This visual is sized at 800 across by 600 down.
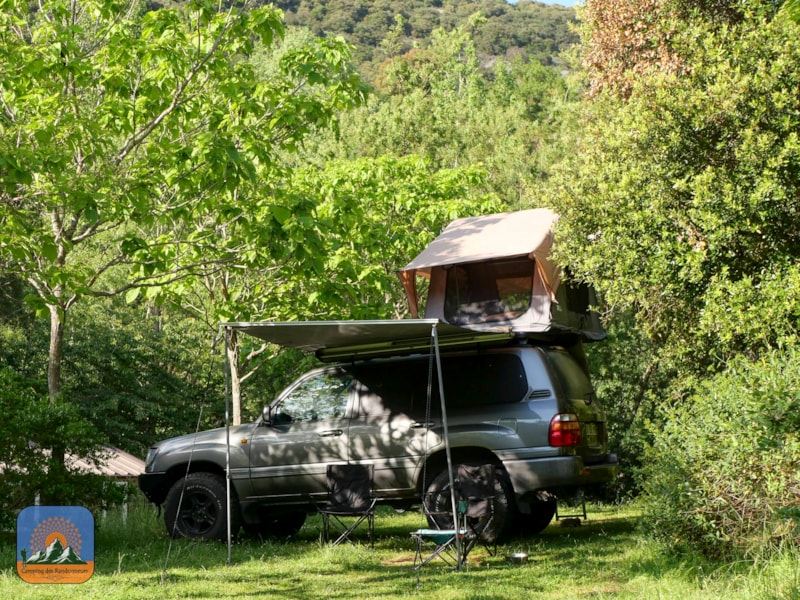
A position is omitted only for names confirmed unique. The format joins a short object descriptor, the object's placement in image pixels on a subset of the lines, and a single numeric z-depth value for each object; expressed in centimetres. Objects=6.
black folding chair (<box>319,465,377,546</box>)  923
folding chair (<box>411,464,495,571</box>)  806
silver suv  892
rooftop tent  1055
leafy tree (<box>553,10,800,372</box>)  881
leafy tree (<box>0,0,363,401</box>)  924
